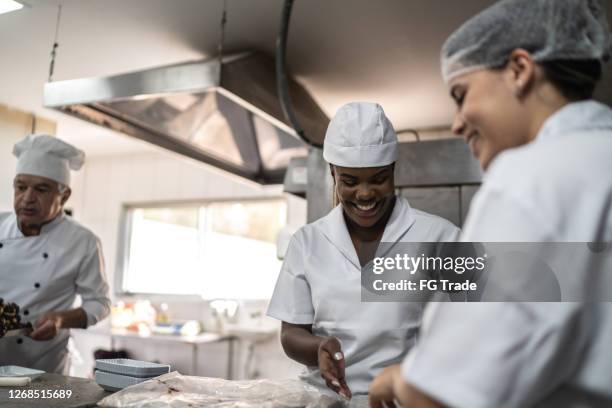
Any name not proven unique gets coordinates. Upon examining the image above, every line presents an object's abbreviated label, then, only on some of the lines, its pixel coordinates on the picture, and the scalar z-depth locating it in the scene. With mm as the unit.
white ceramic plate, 1640
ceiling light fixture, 2338
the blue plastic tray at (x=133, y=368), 1453
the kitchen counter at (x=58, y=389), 1318
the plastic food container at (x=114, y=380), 1449
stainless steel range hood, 2221
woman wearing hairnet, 575
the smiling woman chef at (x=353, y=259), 1522
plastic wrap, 1229
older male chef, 2307
